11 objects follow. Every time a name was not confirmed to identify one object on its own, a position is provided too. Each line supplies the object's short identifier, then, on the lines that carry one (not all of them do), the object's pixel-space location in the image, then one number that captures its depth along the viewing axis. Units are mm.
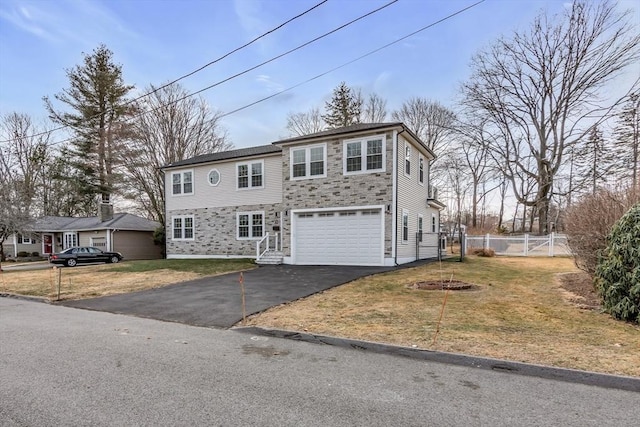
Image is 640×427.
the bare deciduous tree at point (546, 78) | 23562
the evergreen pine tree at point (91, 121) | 33938
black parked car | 23297
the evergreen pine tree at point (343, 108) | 37094
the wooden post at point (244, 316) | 7031
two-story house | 15461
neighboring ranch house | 27828
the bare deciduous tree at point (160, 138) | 30438
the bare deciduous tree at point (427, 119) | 34031
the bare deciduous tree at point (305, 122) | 36938
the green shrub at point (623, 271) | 6195
